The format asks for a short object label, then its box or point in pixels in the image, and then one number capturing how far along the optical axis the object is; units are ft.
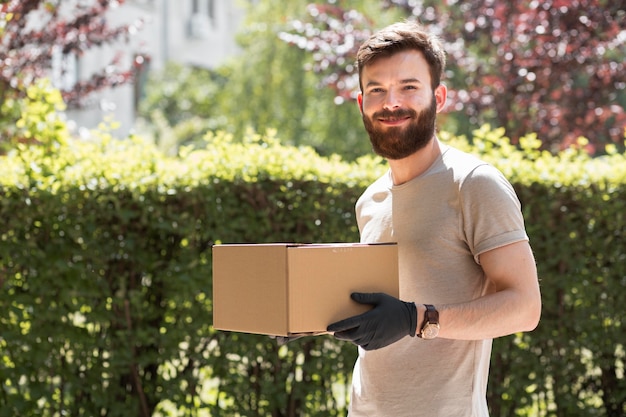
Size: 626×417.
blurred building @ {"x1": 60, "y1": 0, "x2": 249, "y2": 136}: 72.02
